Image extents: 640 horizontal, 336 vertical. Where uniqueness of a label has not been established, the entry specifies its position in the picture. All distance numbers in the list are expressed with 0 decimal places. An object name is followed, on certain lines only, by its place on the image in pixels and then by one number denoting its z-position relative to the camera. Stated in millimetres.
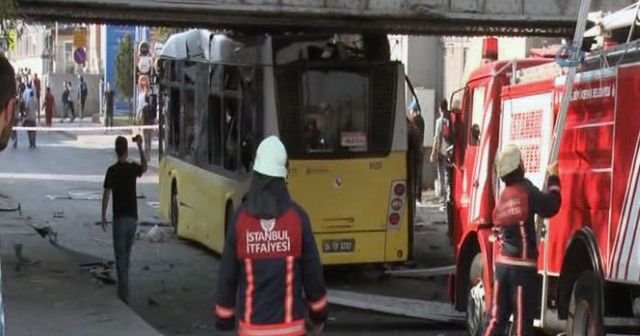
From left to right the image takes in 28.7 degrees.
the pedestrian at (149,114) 36500
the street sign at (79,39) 54875
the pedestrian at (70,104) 58656
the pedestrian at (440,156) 22569
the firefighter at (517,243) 9500
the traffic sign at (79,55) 51778
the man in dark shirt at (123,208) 13094
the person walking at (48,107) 51344
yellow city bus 15242
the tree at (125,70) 55406
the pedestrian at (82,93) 59594
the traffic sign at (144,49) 39688
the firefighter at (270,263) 6379
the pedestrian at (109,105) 48362
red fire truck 8680
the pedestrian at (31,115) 40250
